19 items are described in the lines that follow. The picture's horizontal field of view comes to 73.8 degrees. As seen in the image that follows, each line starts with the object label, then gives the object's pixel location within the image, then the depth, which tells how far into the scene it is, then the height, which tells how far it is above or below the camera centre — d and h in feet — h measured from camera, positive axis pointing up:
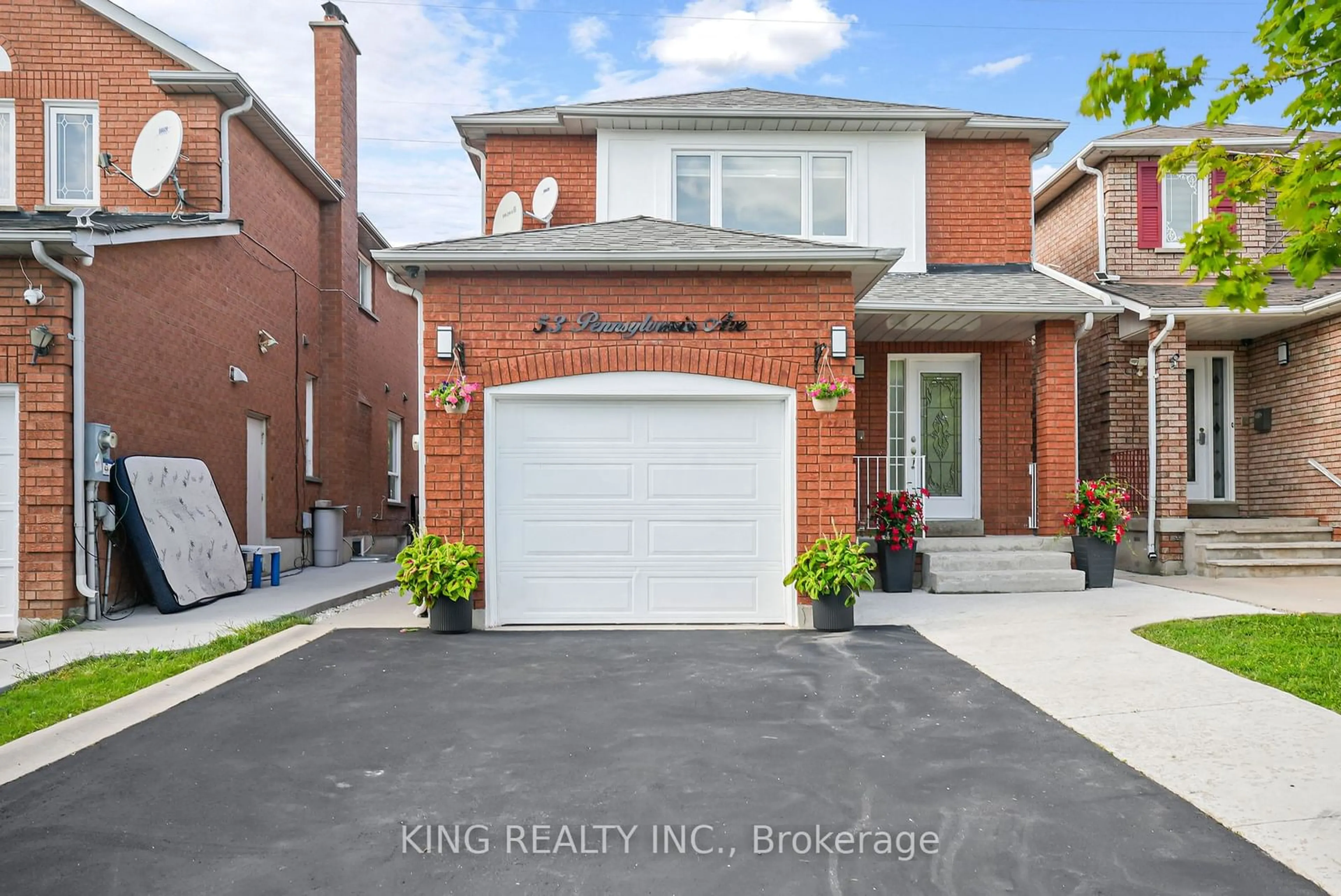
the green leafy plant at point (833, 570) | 25.93 -3.33
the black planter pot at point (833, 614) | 26.32 -4.68
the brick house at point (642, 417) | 26.96 +1.23
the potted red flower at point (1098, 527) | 34.83 -2.88
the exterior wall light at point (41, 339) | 26.99 +3.73
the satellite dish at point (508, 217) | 38.86 +10.55
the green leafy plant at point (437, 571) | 25.63 -3.24
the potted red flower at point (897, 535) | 34.09 -3.04
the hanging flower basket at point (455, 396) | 26.18 +1.84
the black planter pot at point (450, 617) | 26.03 -4.62
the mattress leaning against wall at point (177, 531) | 29.89 -2.53
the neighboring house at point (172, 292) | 27.27 +6.66
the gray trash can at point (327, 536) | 47.21 -4.07
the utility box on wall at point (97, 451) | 28.17 +0.33
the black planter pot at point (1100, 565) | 34.81 -4.36
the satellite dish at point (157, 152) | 34.09 +12.02
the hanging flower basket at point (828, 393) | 26.58 +1.87
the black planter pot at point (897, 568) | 34.47 -4.41
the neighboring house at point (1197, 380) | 38.01 +3.36
